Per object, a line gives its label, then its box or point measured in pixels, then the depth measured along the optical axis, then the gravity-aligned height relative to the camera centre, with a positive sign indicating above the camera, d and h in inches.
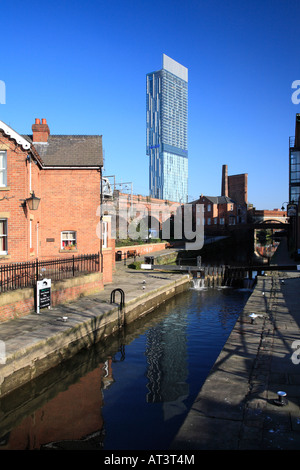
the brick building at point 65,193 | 764.0 +93.8
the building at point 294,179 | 1842.8 +305.4
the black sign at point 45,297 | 530.6 -94.7
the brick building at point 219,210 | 3196.4 +231.5
